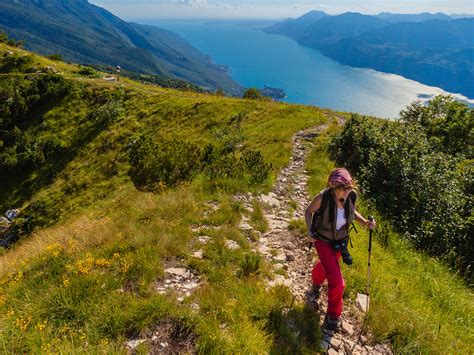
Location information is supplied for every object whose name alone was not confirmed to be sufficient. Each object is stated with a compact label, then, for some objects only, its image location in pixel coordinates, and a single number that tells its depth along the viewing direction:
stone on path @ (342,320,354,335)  5.70
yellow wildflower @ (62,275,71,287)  5.36
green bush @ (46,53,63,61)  54.99
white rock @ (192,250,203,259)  7.30
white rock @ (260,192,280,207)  11.24
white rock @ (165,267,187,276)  6.59
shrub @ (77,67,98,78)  43.11
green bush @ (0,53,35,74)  45.38
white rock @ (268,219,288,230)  9.57
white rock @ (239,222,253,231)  9.09
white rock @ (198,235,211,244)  8.04
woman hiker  5.54
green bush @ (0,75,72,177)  27.23
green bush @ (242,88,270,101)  40.10
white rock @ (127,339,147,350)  4.62
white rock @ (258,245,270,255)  8.02
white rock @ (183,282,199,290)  6.20
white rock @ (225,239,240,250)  7.77
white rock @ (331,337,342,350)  5.36
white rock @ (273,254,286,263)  7.71
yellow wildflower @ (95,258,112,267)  6.09
